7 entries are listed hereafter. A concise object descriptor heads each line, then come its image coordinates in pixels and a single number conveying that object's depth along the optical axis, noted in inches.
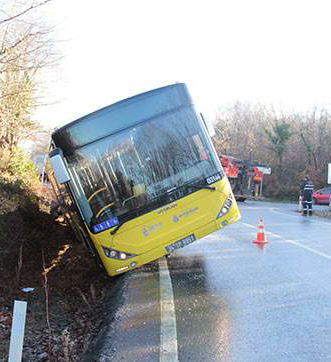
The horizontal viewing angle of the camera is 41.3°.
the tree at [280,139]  1609.3
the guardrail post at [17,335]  138.3
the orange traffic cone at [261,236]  399.0
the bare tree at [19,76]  395.2
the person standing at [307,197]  781.9
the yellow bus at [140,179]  272.7
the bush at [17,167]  592.9
